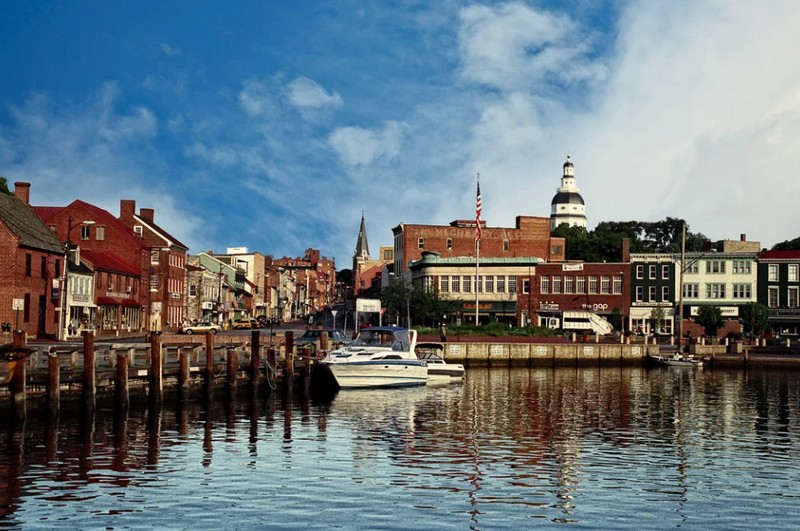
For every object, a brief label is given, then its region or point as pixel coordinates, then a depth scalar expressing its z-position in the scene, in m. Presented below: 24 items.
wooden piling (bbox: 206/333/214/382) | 45.65
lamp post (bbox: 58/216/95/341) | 75.84
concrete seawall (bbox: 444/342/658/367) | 80.12
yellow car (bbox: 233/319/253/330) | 121.58
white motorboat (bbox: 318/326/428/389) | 53.47
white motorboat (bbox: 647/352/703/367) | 81.47
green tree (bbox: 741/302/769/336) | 111.69
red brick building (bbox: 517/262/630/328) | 118.62
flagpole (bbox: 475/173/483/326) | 84.19
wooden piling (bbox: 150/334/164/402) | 41.25
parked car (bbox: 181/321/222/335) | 95.36
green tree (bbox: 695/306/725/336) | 111.88
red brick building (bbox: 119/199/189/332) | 106.25
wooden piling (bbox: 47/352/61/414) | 35.88
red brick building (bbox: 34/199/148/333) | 95.06
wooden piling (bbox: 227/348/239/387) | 46.91
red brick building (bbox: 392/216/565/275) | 136.25
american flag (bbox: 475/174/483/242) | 84.19
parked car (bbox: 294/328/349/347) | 71.38
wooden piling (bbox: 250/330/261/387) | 49.19
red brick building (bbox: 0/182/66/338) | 71.25
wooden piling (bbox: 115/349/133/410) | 39.31
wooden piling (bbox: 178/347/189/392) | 43.84
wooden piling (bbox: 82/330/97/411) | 37.47
